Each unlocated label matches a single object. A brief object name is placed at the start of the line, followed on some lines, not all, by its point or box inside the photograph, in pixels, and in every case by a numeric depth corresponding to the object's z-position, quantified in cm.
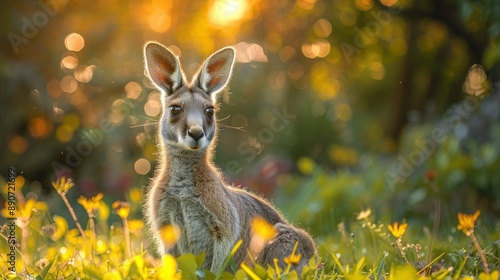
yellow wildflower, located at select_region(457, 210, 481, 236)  679
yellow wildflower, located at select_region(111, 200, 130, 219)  870
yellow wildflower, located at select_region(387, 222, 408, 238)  759
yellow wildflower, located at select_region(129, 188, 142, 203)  1022
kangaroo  884
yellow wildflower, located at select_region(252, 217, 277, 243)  873
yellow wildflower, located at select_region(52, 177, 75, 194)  879
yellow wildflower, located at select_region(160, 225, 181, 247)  890
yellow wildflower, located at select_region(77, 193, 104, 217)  882
